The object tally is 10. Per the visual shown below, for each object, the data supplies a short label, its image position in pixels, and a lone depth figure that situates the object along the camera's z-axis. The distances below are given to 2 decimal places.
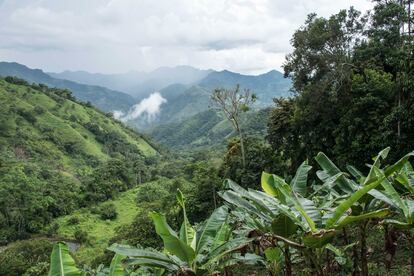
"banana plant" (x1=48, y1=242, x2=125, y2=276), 3.65
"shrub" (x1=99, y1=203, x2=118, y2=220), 47.41
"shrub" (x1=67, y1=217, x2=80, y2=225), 45.12
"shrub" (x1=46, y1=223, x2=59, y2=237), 42.67
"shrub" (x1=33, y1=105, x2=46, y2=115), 74.69
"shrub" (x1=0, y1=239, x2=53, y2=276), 28.52
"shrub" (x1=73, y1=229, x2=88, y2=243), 40.69
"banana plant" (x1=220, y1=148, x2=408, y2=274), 3.30
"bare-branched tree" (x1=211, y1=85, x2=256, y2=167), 25.47
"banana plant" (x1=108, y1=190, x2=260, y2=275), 3.48
